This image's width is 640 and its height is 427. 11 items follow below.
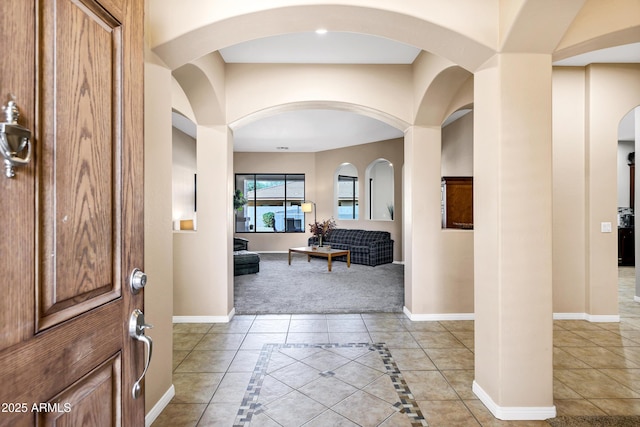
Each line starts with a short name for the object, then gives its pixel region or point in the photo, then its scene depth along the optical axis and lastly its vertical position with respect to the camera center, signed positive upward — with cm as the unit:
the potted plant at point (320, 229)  764 -38
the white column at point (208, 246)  388 -38
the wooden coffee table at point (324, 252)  688 -83
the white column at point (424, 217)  396 -5
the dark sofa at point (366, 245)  761 -77
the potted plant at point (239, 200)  937 +37
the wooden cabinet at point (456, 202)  538 +18
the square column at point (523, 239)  212 -17
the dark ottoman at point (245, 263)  657 -100
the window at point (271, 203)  1005 +31
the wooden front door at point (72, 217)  68 -1
